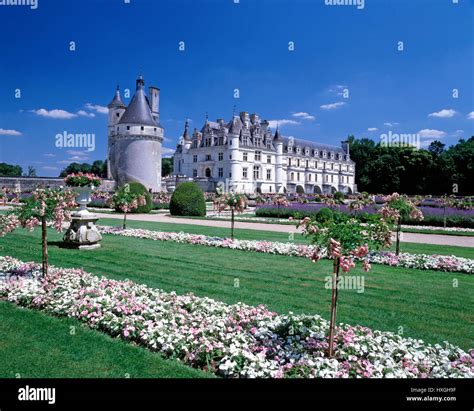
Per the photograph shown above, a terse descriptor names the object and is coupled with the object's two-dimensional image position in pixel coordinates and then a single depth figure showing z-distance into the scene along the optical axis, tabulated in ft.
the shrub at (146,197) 73.26
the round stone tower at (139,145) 136.36
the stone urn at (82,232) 30.05
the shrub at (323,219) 12.22
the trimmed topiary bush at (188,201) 70.28
